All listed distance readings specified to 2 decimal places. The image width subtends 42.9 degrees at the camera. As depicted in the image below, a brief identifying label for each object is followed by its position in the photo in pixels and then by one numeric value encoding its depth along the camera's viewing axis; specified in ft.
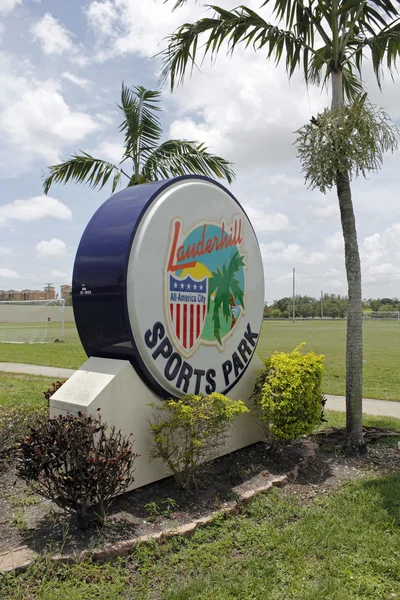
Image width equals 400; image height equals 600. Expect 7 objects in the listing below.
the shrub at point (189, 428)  16.06
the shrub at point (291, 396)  19.02
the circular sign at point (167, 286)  16.58
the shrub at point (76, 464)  13.05
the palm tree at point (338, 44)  21.53
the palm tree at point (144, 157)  36.04
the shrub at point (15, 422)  19.52
